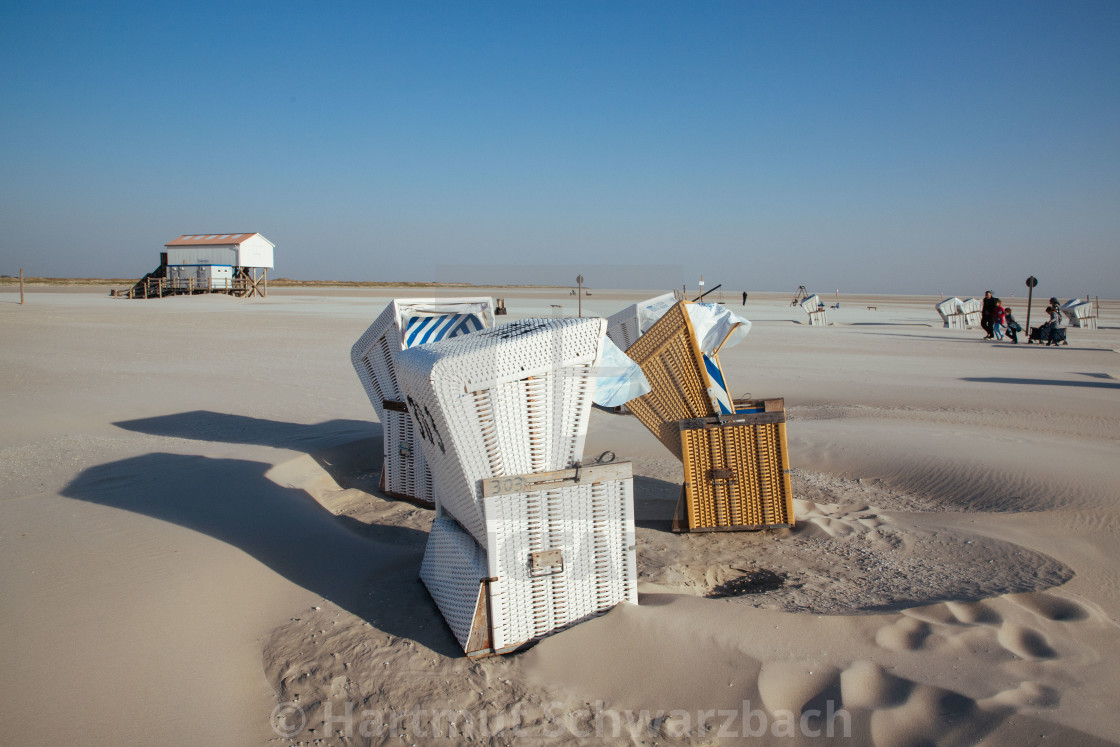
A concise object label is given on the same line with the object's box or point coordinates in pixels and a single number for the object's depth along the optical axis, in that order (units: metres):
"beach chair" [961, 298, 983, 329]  30.36
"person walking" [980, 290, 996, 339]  23.91
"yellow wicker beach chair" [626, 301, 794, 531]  5.39
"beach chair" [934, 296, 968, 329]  29.78
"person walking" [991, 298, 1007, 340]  23.89
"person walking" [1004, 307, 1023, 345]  22.40
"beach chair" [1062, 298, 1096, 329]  29.98
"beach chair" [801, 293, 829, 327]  30.53
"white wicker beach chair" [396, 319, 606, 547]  3.46
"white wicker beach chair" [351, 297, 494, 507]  6.11
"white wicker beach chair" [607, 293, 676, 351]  7.22
